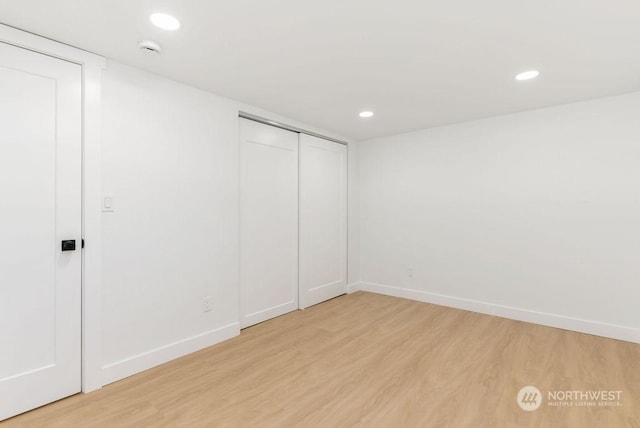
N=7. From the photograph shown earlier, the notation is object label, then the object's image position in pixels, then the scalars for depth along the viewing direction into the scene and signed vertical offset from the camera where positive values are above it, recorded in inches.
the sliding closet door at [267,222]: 132.2 -4.6
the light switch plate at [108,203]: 90.0 +2.3
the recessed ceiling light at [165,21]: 70.9 +44.7
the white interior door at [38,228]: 75.2 -4.4
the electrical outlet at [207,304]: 114.2 -34.2
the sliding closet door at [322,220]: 160.2 -4.2
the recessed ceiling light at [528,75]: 98.8 +45.0
